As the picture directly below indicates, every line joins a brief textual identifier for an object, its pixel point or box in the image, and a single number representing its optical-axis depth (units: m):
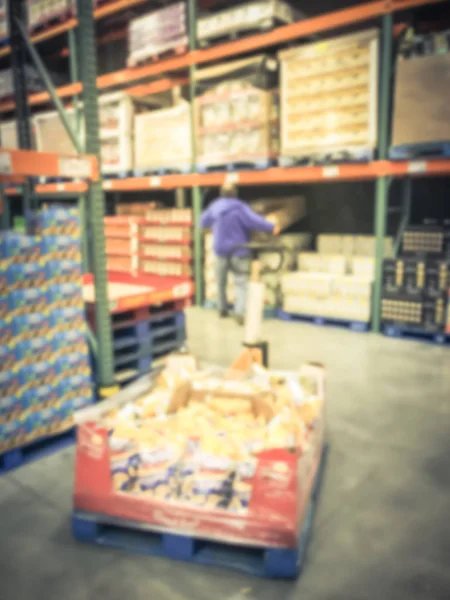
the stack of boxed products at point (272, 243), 7.21
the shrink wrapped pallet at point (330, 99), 5.82
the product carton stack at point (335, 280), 6.36
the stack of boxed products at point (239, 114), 6.71
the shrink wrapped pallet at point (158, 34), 7.49
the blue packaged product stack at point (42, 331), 3.05
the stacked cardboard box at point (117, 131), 8.23
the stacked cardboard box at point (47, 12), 8.86
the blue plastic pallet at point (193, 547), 2.16
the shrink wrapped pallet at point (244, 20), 6.53
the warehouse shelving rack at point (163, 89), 3.71
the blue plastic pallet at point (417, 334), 5.84
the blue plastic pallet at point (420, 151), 5.33
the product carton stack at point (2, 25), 9.21
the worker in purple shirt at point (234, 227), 6.69
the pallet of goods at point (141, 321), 4.09
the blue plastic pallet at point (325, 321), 6.39
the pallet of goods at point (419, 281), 5.77
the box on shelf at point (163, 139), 7.70
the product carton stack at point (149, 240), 8.38
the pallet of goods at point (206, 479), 2.16
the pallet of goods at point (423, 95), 5.18
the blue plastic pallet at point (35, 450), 3.11
